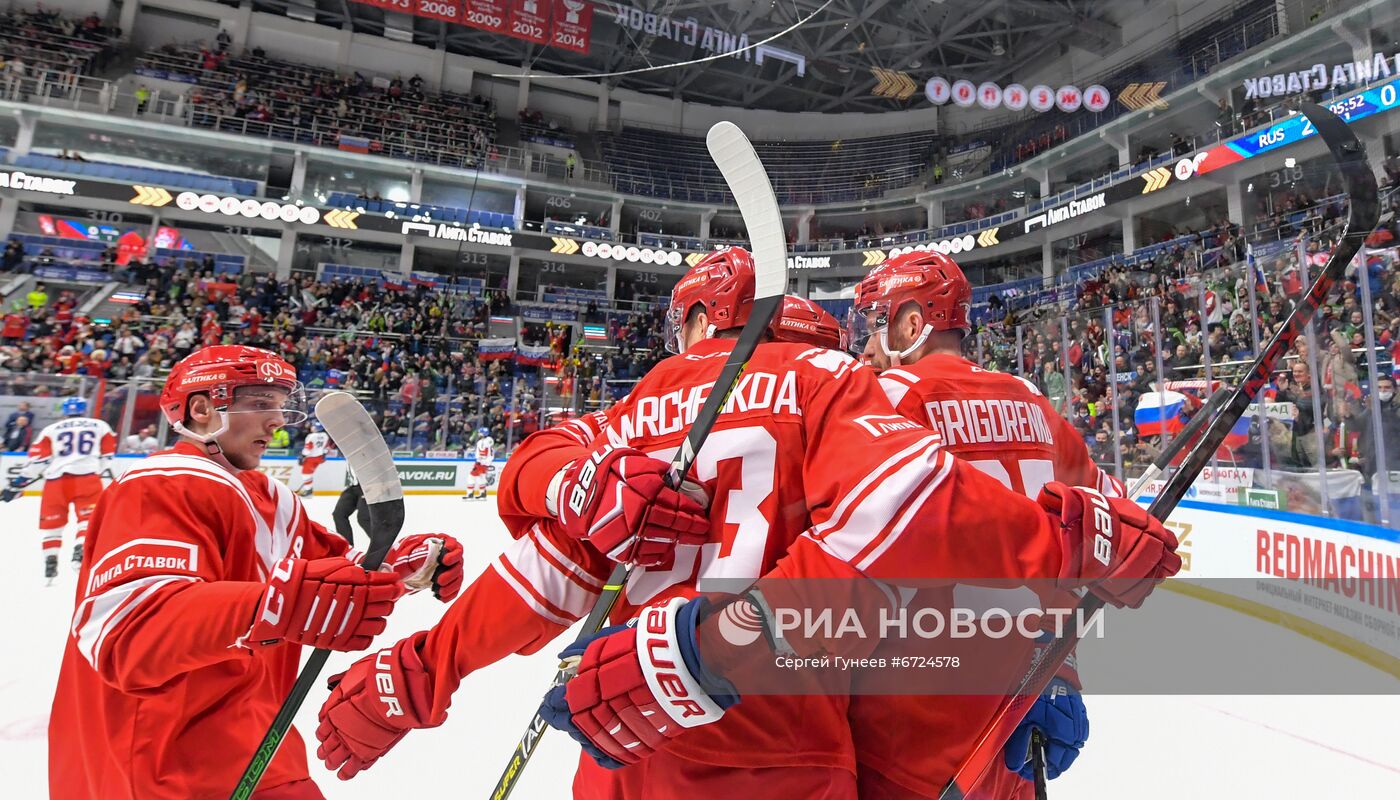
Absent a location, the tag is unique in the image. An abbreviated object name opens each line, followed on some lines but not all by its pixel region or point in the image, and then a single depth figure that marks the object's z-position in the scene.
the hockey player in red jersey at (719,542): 0.85
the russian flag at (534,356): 16.62
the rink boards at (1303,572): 3.34
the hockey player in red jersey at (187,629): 1.07
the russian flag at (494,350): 15.82
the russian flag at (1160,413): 5.31
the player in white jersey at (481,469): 9.47
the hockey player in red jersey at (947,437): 1.13
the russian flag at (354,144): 17.77
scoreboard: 9.16
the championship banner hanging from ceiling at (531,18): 16.17
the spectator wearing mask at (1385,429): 3.59
